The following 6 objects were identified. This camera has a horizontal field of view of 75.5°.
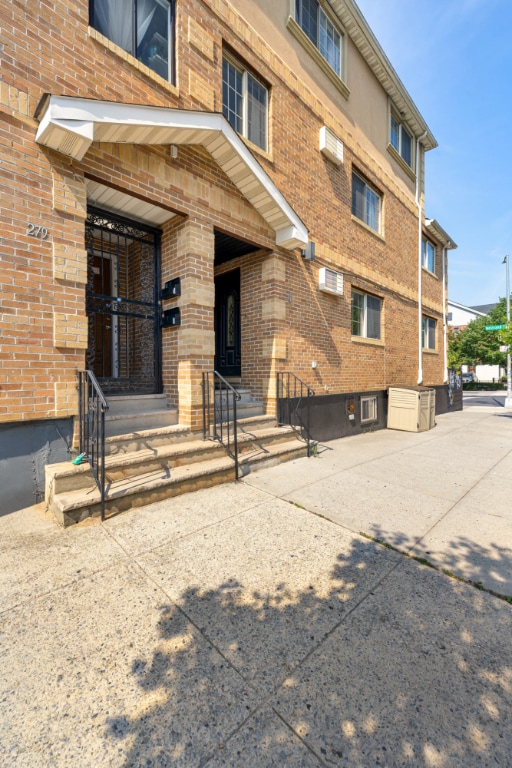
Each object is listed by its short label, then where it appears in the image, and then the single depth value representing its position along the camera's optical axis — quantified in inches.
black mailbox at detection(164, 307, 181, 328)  200.5
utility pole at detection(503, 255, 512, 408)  660.1
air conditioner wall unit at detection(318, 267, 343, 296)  282.8
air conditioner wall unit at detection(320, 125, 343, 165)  288.2
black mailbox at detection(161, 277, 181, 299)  201.0
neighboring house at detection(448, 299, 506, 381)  2064.5
